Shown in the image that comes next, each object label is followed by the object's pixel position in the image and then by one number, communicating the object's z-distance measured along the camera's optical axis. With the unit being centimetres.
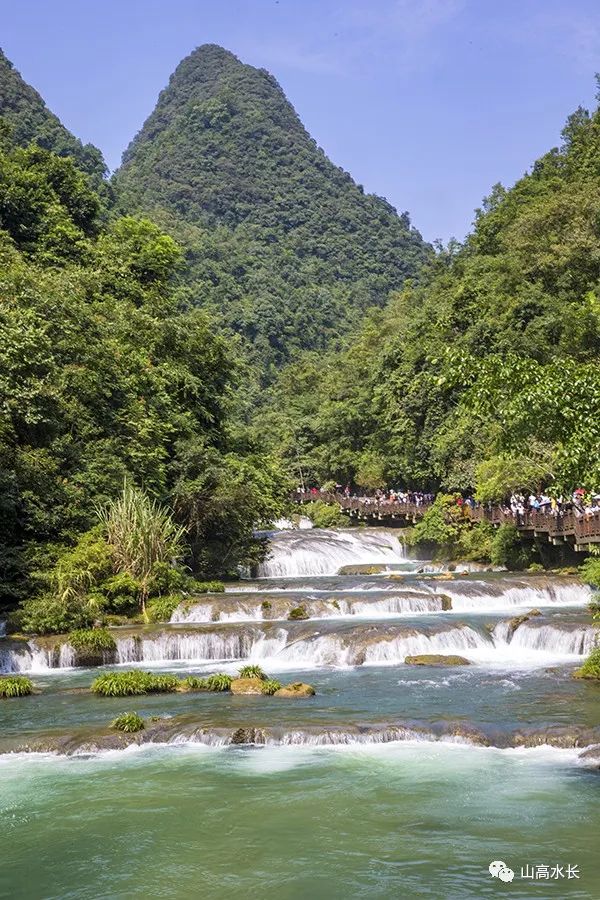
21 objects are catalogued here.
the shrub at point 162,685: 1802
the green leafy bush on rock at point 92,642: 2172
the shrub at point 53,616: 2320
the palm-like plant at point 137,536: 2648
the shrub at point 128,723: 1441
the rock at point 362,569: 3566
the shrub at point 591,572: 2395
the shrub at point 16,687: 1805
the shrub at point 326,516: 5538
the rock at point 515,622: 2184
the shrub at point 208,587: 2967
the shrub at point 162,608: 2527
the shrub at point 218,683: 1794
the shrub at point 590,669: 1756
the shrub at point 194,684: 1800
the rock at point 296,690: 1702
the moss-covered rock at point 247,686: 1741
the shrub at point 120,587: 2545
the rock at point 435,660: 1981
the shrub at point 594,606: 2335
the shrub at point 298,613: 2459
